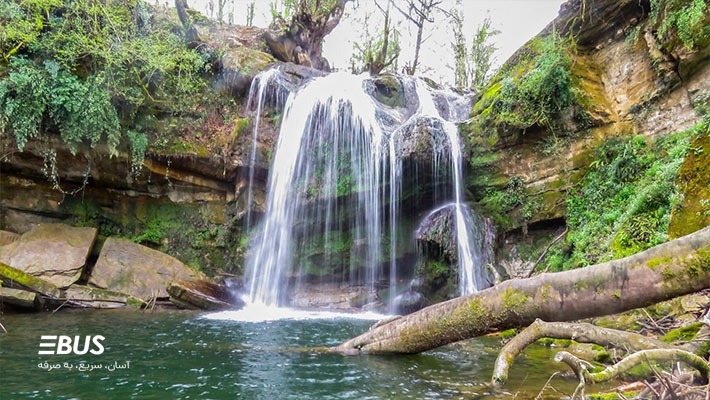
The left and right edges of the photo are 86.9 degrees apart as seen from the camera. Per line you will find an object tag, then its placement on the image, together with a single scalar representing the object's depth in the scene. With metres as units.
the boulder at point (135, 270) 10.25
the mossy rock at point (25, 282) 8.40
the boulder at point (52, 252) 9.68
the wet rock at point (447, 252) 10.55
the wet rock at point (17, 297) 8.02
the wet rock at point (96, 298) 9.42
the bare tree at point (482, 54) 23.09
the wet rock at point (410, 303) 10.48
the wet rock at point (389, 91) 14.71
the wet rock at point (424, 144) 11.01
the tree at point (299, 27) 17.08
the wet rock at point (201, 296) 10.09
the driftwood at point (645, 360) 2.29
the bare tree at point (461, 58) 23.94
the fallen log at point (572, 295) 2.67
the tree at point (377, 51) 18.31
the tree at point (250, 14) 23.78
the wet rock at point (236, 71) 14.11
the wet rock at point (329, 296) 12.21
